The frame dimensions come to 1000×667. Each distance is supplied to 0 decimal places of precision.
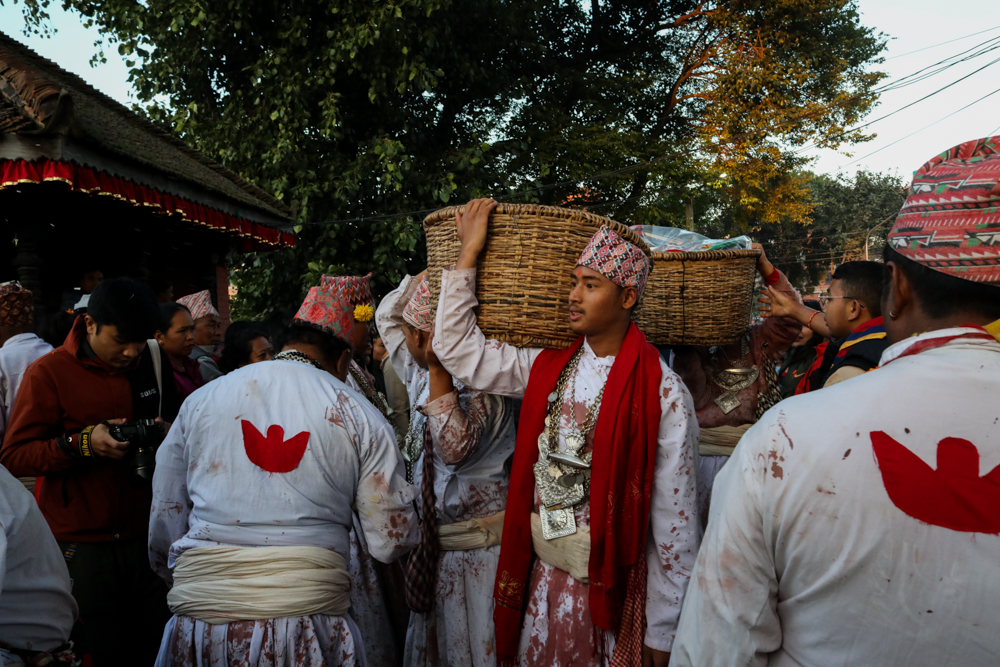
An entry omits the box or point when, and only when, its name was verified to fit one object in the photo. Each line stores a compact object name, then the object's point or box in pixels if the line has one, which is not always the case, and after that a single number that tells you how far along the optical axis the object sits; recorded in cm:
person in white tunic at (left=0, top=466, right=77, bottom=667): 177
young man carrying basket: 232
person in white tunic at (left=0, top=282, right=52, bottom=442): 400
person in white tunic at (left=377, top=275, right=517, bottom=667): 292
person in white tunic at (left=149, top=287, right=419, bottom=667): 231
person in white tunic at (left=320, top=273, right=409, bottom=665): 302
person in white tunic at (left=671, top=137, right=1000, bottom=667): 128
